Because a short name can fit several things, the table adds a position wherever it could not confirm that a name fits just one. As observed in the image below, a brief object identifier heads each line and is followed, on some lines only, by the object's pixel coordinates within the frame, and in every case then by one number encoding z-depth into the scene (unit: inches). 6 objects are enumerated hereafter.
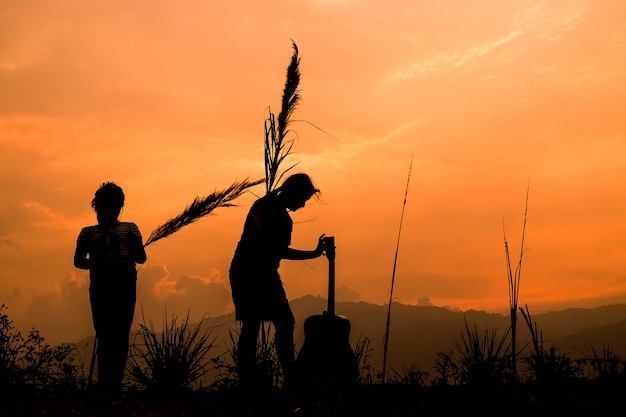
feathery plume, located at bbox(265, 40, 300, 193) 179.5
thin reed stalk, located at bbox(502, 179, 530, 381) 154.4
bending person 174.9
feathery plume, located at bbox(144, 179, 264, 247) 175.8
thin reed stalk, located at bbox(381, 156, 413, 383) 156.1
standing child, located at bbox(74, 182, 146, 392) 176.4
